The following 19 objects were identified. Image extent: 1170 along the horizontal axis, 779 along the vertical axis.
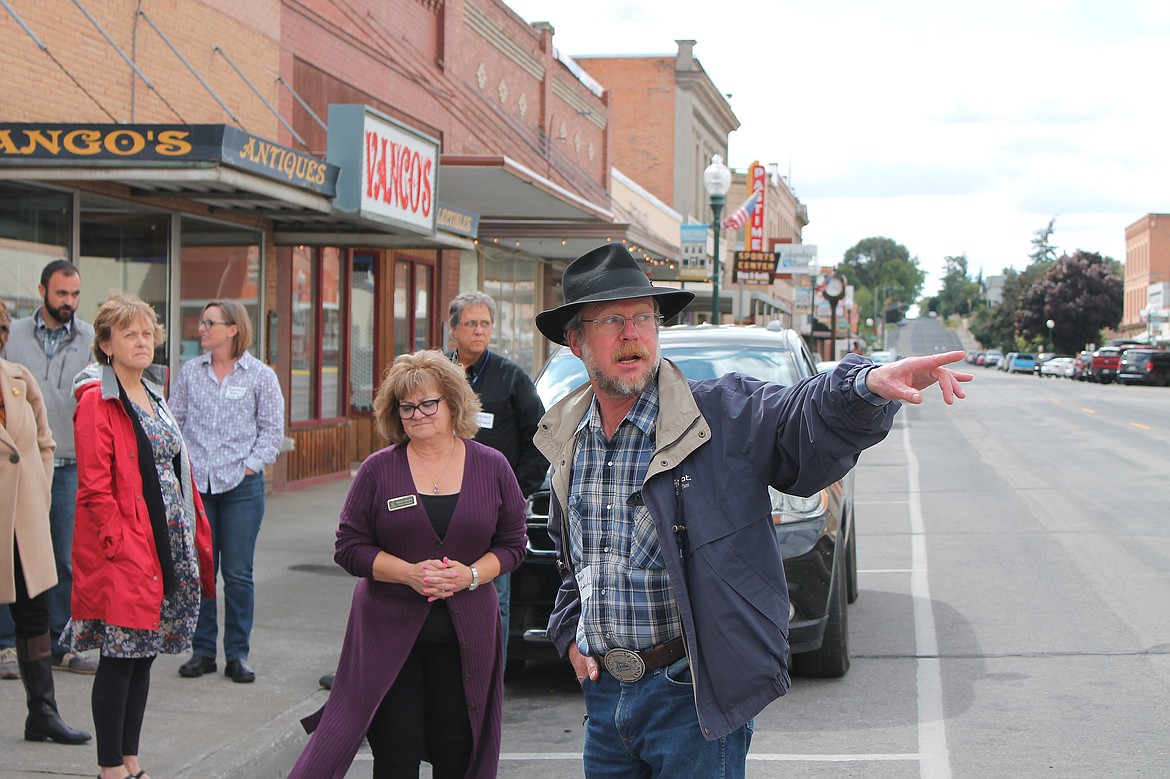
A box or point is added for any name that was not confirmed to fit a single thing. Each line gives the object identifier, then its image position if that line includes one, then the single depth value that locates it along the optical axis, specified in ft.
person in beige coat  18.08
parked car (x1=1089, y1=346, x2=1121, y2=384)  208.95
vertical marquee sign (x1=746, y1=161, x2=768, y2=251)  155.52
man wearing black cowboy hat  10.03
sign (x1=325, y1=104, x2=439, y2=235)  38.50
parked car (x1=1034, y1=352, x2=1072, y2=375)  279.01
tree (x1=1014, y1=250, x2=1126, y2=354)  327.28
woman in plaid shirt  22.38
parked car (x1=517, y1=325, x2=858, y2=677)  22.06
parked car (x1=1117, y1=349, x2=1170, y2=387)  196.44
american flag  103.35
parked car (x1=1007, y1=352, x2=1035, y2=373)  298.35
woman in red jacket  16.35
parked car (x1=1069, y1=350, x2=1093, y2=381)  221.72
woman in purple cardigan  14.46
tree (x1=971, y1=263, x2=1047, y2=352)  365.47
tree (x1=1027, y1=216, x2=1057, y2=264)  640.99
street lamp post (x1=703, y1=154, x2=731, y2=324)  67.10
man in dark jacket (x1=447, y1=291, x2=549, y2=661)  20.02
